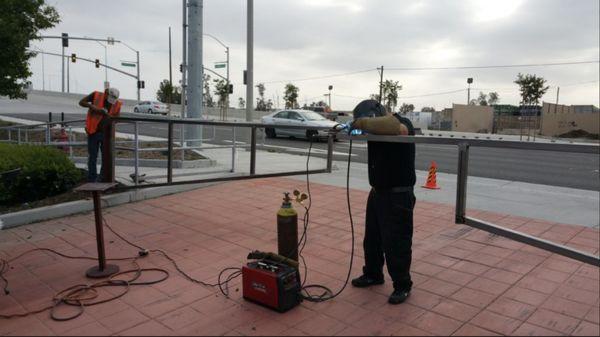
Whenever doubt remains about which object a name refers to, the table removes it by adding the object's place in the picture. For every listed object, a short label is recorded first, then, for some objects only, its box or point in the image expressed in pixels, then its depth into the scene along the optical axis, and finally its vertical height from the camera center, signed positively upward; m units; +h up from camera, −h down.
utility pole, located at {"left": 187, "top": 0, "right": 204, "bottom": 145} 11.30 +1.45
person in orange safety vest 8.10 +0.04
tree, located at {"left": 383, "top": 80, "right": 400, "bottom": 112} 53.32 +4.43
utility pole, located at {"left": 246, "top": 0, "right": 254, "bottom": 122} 15.91 +2.29
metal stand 4.34 -1.14
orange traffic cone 9.10 -0.99
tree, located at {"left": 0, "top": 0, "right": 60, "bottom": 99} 13.16 +2.44
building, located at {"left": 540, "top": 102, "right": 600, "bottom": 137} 42.97 +1.24
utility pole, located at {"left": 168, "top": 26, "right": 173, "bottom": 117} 52.03 +5.29
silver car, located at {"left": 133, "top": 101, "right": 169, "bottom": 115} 47.03 +1.42
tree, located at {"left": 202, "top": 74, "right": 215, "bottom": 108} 58.67 +3.72
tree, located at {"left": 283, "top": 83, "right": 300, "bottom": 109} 59.44 +3.98
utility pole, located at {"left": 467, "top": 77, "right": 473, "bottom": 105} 50.91 +5.60
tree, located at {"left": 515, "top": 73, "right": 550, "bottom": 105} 42.72 +4.30
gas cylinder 4.48 -1.02
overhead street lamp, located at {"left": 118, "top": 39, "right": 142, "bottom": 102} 45.22 +5.31
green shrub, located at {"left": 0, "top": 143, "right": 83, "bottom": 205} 7.59 -0.93
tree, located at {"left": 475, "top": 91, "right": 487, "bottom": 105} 82.87 +6.00
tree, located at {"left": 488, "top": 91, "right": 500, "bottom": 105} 84.83 +6.31
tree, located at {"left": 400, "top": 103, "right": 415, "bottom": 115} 66.80 +3.36
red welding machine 3.65 -1.27
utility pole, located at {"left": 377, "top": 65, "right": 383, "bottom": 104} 52.35 +5.07
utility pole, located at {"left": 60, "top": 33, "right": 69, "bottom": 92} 35.91 +6.01
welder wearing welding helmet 3.72 -0.50
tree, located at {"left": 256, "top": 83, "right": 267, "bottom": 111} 68.18 +3.88
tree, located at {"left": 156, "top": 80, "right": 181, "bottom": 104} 63.54 +4.34
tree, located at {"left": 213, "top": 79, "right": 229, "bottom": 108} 51.41 +3.73
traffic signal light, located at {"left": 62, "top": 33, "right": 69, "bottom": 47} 35.91 +5.98
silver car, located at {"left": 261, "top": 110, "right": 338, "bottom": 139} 20.45 +0.33
